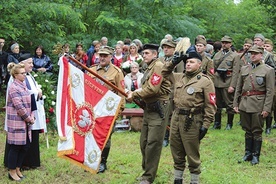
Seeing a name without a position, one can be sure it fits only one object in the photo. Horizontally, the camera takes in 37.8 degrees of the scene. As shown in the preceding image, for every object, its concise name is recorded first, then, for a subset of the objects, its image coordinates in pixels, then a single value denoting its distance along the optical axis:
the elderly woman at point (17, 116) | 6.41
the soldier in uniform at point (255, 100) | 7.20
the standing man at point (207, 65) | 8.88
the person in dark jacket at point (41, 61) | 10.55
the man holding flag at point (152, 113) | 6.05
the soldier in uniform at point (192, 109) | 5.65
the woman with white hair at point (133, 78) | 9.92
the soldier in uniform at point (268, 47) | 9.98
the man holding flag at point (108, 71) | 6.74
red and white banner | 6.23
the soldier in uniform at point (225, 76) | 10.11
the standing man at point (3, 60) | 11.11
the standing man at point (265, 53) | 9.08
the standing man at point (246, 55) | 9.93
